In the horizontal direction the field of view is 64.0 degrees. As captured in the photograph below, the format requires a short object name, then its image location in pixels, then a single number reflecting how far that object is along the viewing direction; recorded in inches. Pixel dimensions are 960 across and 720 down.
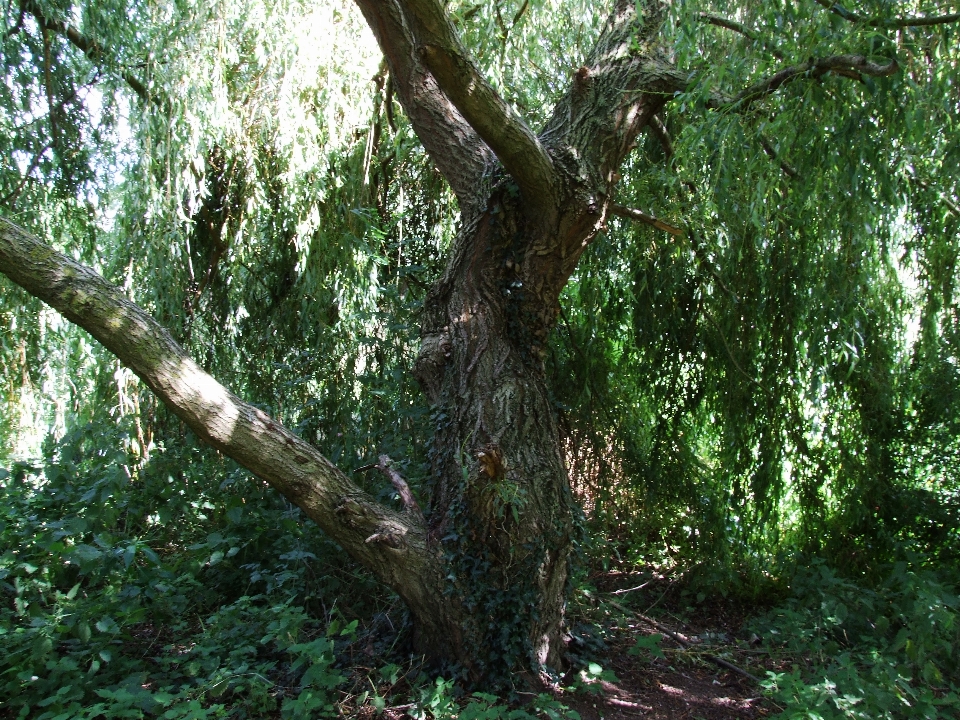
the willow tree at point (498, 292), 110.9
